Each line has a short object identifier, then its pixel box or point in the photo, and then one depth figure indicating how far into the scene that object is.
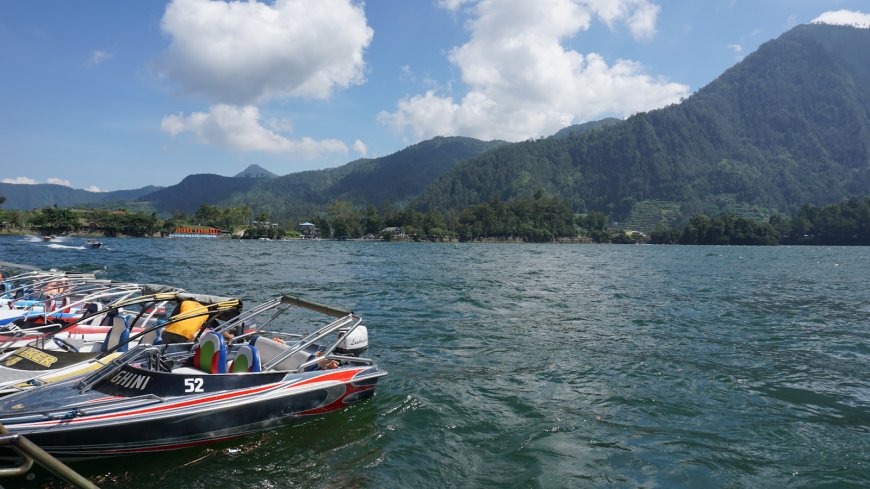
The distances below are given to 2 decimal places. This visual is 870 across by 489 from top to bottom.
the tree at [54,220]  171.90
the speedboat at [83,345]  12.16
